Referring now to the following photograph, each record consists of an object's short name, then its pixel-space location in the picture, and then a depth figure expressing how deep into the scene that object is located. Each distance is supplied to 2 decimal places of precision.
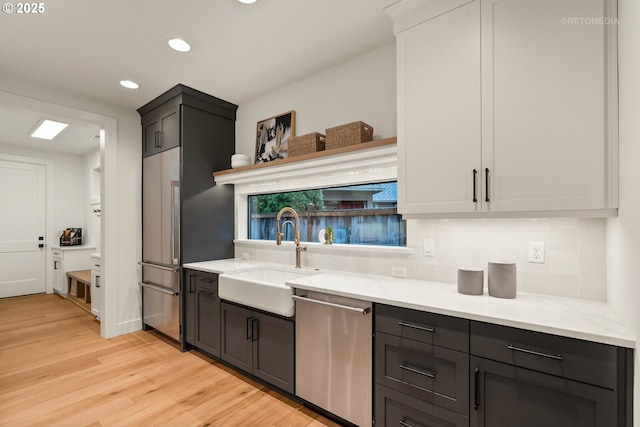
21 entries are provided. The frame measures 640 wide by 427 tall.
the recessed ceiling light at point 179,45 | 2.28
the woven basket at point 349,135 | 2.25
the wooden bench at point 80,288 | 4.69
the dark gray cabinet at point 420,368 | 1.44
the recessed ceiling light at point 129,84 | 2.95
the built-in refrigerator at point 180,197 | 3.13
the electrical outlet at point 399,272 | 2.22
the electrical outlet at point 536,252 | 1.73
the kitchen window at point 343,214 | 2.49
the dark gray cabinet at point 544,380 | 1.13
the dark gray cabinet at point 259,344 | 2.16
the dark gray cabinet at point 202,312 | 2.76
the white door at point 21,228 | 5.31
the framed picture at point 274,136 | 3.03
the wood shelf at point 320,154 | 2.05
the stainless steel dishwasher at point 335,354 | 1.76
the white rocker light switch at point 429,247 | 2.10
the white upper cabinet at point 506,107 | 1.36
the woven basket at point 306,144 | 2.54
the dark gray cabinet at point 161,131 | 3.20
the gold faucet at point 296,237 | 2.76
